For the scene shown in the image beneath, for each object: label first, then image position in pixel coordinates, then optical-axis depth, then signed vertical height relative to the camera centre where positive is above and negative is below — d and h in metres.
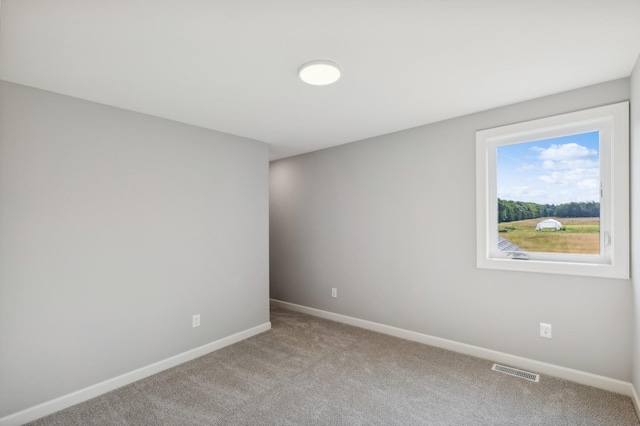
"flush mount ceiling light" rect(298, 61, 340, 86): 1.97 +0.93
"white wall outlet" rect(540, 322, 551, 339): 2.55 -0.99
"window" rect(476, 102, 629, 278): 2.26 +0.14
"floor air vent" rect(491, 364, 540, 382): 2.50 -1.36
